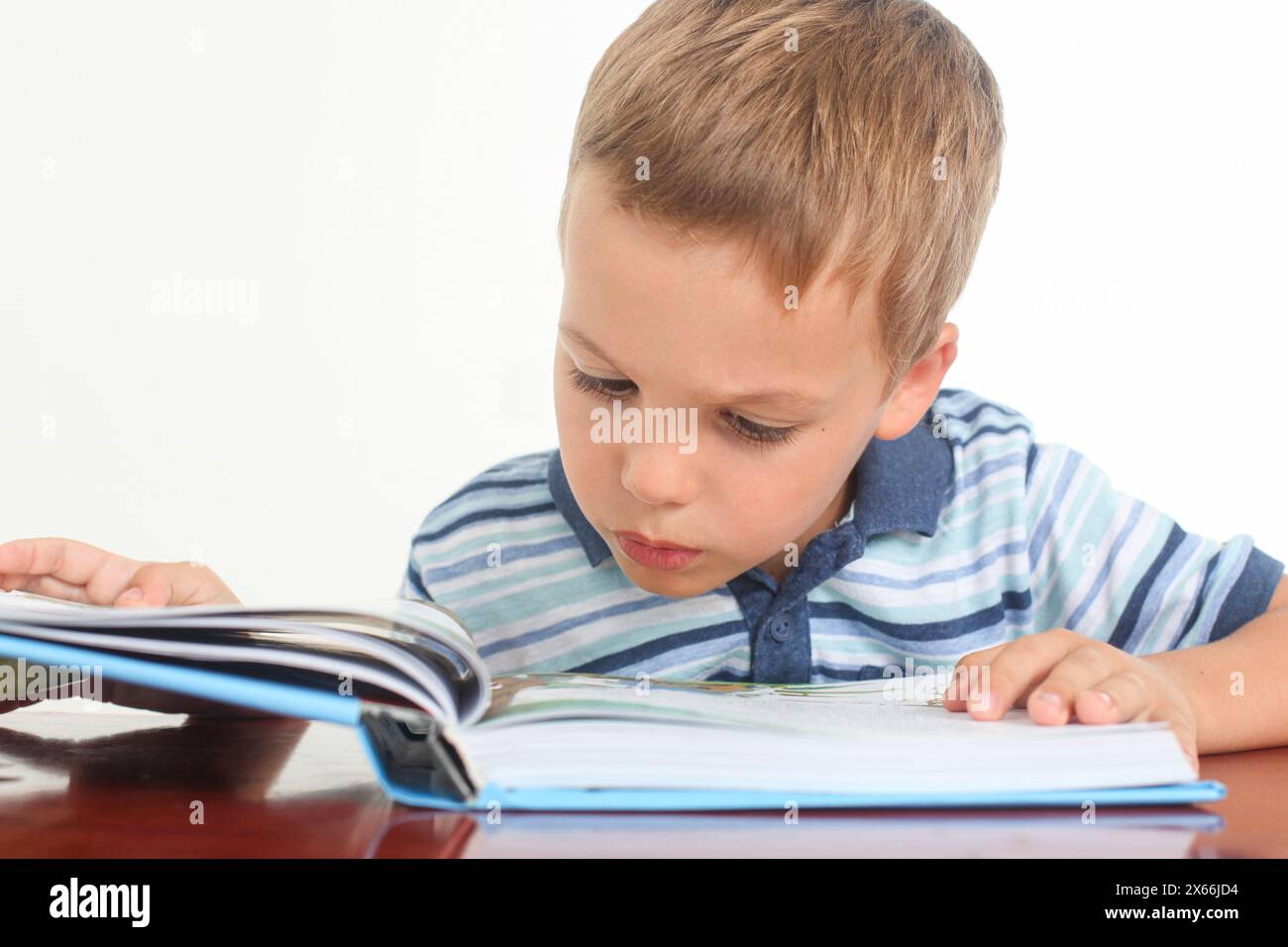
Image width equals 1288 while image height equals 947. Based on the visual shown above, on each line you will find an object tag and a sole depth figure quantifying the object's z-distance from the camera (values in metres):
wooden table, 0.53
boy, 0.87
